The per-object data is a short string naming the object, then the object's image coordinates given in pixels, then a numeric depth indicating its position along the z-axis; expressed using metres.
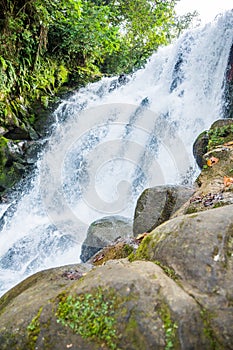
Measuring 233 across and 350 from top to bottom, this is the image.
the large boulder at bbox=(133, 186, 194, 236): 4.44
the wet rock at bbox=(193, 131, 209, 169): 5.59
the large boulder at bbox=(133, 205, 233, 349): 1.53
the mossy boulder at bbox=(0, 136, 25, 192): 8.41
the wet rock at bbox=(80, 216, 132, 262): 5.49
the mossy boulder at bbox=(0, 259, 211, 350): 1.44
